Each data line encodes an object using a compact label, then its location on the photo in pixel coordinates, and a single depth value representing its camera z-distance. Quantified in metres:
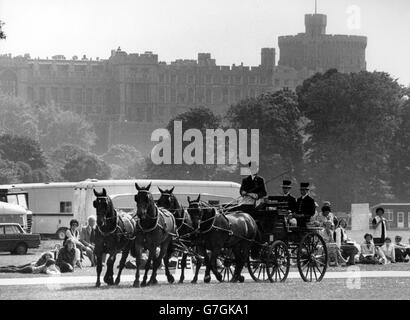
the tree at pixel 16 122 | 192.25
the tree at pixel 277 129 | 101.75
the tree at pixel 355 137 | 99.31
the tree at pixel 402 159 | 104.00
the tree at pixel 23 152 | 131.88
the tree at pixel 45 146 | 195.06
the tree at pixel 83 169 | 139.88
